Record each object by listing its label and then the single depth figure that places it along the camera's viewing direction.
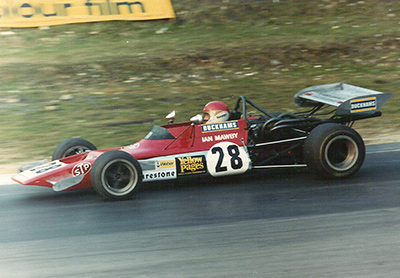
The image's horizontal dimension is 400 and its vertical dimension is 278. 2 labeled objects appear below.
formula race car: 12.71
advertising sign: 36.25
